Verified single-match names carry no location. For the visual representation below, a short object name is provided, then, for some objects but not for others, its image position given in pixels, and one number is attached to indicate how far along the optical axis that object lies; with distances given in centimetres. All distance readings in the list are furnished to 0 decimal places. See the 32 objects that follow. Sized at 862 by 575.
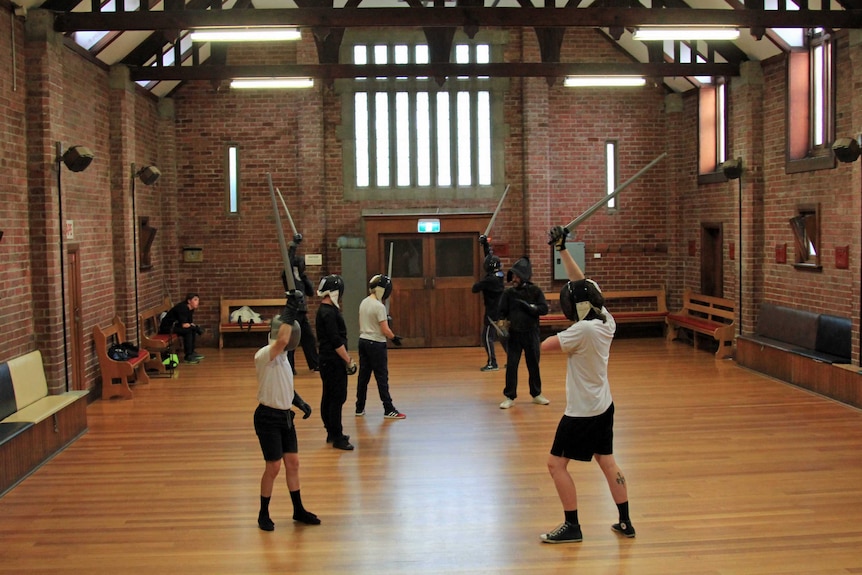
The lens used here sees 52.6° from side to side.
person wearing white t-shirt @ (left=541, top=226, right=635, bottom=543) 531
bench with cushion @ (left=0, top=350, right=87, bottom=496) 700
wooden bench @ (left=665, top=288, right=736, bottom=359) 1262
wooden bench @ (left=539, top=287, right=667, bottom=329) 1459
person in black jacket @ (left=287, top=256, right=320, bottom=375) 1134
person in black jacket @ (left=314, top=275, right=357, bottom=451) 773
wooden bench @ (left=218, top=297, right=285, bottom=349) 1427
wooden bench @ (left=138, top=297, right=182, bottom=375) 1209
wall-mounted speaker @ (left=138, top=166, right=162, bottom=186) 1187
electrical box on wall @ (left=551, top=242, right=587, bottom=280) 1459
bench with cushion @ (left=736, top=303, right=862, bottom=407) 962
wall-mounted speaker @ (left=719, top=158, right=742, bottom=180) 1208
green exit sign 1411
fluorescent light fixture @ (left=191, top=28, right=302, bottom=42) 843
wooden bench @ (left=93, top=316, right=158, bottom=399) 1038
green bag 1205
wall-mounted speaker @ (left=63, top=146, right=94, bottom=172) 895
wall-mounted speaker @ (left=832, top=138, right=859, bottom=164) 925
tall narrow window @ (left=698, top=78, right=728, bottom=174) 1352
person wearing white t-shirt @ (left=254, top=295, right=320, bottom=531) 559
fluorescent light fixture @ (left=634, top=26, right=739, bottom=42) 879
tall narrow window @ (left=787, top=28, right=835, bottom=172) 1056
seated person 1294
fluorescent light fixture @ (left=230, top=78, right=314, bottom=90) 1126
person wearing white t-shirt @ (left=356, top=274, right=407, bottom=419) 847
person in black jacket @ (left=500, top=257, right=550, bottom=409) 922
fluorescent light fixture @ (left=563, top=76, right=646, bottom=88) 1151
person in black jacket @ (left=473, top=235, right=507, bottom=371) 1080
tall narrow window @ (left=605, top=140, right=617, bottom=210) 1491
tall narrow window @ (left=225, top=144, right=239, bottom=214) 1461
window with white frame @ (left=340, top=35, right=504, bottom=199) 1450
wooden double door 1426
